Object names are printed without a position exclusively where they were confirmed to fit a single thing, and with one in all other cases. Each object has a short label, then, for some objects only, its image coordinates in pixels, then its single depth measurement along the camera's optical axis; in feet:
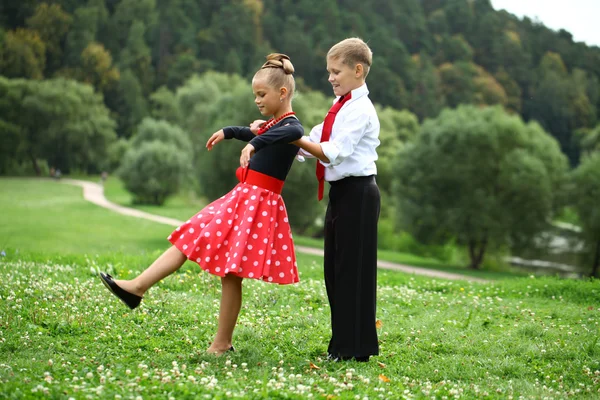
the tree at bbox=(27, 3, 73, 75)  275.59
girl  18.12
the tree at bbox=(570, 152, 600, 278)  118.52
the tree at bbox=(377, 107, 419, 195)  170.40
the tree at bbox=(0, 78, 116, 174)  222.89
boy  19.10
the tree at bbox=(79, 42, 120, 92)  283.18
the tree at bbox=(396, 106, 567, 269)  118.83
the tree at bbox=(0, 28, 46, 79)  253.03
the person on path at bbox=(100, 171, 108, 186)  232.92
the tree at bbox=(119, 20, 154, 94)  307.78
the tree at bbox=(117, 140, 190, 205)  183.42
